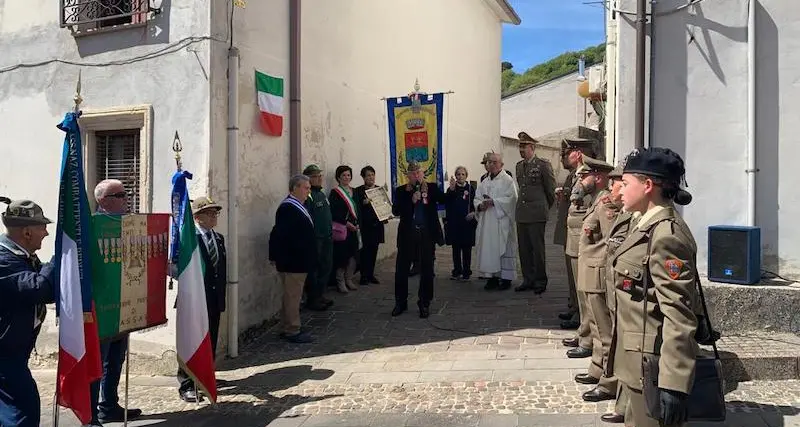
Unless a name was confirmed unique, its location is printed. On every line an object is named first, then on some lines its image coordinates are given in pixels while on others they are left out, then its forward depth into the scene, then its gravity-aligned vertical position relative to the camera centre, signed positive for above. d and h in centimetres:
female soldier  296 -40
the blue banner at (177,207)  545 -4
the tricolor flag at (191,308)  537 -86
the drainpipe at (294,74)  820 +158
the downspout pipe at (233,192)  692 +10
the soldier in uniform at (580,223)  578 -19
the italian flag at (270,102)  749 +115
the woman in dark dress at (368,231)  945 -41
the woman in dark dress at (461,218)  951 -22
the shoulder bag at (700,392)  305 -87
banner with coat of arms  848 +87
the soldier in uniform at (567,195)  675 +7
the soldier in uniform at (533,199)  837 +5
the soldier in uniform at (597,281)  518 -63
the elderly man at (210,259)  581 -50
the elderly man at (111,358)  514 -125
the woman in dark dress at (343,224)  898 -29
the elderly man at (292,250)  715 -51
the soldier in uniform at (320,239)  827 -46
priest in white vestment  896 -37
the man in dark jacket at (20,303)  396 -61
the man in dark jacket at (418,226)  775 -28
